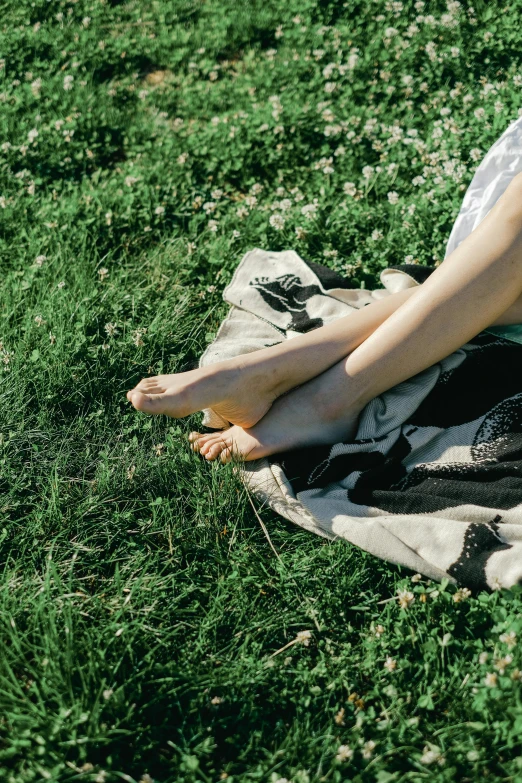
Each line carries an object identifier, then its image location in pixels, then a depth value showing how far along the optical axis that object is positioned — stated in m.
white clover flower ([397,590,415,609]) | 2.01
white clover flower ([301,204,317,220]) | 3.20
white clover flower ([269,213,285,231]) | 3.19
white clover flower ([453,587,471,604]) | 1.98
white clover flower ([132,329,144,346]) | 2.76
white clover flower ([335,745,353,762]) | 1.72
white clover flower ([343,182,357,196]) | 3.32
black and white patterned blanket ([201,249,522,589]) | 2.08
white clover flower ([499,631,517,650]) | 1.84
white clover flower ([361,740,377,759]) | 1.72
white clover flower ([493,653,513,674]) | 1.79
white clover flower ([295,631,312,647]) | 2.00
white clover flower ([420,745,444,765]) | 1.69
